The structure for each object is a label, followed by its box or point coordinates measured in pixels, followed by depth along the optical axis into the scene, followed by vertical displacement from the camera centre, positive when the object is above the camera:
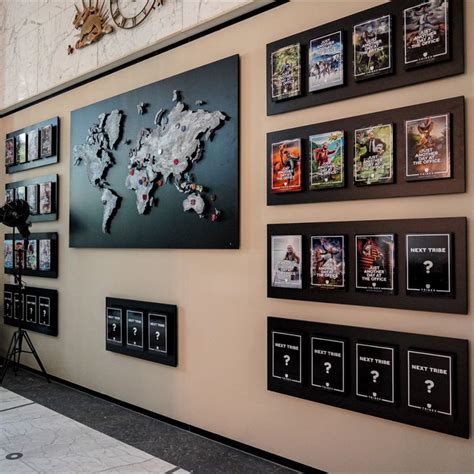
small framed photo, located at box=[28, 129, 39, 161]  5.07 +0.99
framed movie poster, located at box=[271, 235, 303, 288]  2.82 -0.13
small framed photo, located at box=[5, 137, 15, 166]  5.45 +0.99
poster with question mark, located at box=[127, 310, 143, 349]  3.85 -0.71
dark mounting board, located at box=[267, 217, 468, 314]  2.25 -0.14
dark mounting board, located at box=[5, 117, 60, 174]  4.83 +0.83
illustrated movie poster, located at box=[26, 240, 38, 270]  5.05 -0.16
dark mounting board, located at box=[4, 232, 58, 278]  4.83 -0.15
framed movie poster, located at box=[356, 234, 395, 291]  2.46 -0.12
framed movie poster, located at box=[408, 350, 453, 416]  2.26 -0.68
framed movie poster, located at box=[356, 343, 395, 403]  2.46 -0.68
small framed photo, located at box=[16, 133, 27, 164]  5.27 +0.99
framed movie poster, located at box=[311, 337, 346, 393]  2.64 -0.68
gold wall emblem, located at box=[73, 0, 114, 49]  4.16 +1.88
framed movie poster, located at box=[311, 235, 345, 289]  2.65 -0.13
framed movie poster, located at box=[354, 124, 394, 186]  2.47 +0.43
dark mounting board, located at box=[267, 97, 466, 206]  2.26 +0.41
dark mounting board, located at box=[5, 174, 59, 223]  4.82 +0.42
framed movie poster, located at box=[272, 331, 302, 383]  2.82 -0.69
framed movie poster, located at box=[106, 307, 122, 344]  4.05 -0.71
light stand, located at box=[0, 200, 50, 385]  4.67 -0.24
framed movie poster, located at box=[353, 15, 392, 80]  2.48 +0.98
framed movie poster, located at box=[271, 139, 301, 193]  2.84 +0.43
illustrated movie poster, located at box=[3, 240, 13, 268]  5.43 -0.15
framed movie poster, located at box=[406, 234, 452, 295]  2.28 -0.12
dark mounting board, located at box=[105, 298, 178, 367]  3.60 -0.71
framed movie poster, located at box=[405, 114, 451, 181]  2.29 +0.43
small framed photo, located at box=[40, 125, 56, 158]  4.85 +0.98
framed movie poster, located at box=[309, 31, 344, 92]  2.67 +0.98
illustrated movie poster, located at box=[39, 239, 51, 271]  4.87 -0.15
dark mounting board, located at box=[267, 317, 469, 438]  2.24 -0.69
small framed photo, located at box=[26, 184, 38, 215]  5.06 +0.45
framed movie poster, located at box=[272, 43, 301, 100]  2.84 +0.98
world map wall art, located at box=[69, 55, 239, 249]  3.25 +0.57
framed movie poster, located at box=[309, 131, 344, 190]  2.65 +0.43
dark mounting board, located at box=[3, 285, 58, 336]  4.83 -0.72
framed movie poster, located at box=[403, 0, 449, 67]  2.29 +0.98
